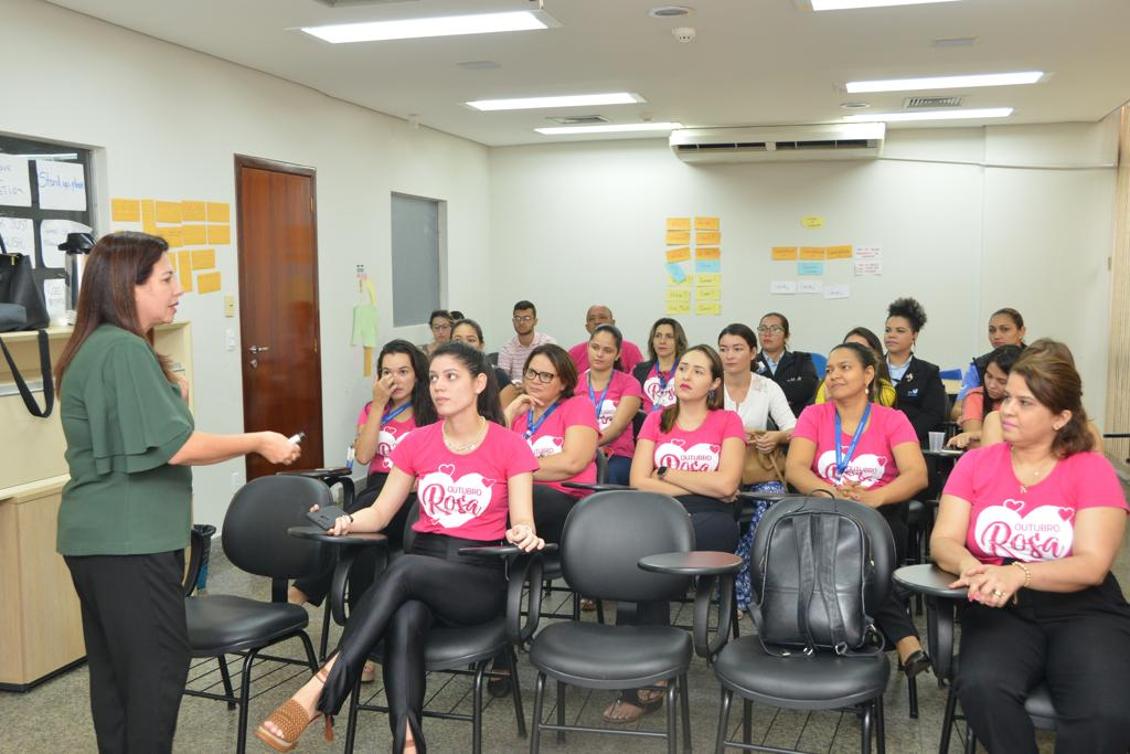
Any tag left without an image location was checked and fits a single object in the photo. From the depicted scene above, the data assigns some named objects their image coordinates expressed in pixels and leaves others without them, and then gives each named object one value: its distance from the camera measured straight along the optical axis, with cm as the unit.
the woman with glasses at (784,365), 583
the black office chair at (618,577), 288
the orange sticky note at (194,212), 554
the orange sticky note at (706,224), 927
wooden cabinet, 367
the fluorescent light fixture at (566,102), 715
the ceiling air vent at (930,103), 735
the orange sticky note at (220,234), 576
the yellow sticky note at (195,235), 555
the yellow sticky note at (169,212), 534
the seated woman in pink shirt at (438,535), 280
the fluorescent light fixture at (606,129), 861
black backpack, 285
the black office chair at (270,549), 316
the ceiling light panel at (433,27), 487
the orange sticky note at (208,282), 566
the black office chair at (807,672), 263
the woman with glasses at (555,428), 401
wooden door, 612
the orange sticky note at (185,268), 548
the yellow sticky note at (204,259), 561
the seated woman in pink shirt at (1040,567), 250
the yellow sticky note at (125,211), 502
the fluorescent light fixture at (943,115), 786
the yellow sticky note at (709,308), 930
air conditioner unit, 843
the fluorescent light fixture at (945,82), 650
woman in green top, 236
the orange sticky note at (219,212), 575
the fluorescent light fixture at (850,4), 459
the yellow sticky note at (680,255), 935
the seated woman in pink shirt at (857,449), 381
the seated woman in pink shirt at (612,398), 498
